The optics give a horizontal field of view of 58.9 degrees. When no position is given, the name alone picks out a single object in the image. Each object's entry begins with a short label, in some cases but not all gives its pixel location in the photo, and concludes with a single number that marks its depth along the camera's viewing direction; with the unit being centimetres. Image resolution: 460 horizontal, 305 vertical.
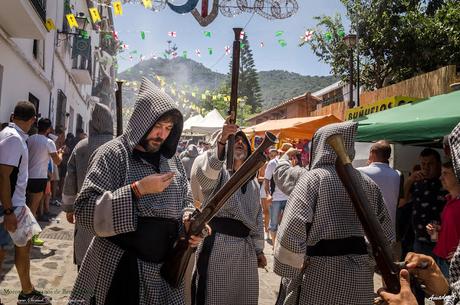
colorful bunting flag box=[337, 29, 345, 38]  1687
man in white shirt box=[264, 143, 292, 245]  802
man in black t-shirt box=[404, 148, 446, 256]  459
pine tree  7175
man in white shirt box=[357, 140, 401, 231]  517
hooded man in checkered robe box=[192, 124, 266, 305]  318
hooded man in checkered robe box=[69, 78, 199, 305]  205
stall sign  736
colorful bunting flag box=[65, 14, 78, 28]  1228
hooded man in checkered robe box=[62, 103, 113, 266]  371
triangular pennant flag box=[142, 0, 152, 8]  952
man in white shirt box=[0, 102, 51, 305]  372
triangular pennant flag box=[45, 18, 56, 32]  1021
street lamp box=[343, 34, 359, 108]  1290
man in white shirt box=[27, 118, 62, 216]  612
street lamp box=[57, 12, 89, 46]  1416
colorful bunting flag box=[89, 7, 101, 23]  1350
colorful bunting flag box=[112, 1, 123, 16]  1164
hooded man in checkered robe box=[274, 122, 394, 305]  274
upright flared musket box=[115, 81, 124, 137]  402
